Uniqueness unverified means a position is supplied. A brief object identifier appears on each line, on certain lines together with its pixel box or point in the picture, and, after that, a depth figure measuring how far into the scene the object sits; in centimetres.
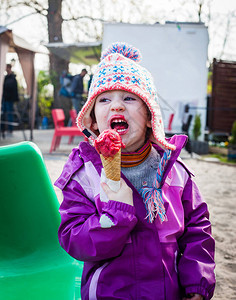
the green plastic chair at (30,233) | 159
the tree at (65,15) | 1592
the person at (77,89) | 1168
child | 114
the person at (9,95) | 1058
